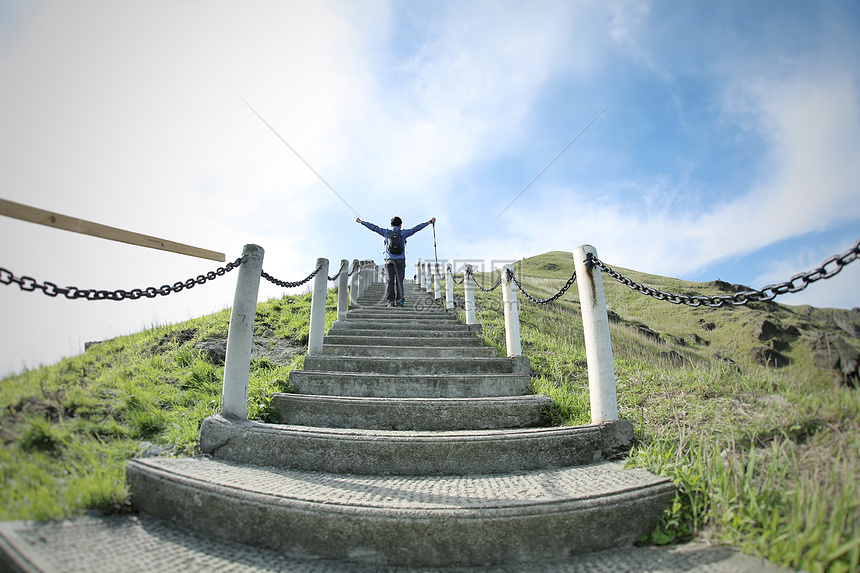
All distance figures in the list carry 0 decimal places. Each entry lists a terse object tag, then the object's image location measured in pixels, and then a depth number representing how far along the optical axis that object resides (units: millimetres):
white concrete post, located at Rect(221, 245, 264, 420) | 2984
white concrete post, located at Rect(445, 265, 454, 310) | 8469
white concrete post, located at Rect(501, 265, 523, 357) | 4875
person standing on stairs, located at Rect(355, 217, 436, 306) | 8891
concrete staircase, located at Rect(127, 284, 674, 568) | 1876
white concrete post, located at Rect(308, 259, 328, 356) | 4957
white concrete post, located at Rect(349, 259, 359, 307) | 9001
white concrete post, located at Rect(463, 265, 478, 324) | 6816
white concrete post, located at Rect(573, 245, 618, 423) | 2957
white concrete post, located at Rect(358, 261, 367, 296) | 12900
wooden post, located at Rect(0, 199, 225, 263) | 2134
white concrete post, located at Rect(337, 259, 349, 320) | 7316
